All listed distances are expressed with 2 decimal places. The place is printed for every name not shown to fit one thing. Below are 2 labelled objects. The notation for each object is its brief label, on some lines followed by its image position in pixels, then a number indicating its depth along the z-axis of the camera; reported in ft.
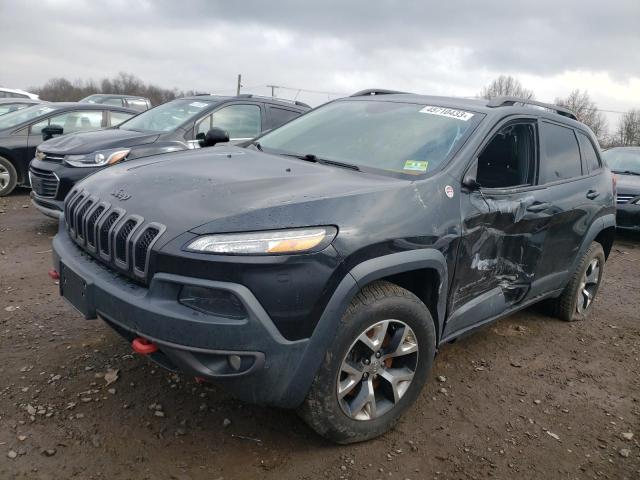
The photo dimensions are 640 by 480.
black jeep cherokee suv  7.10
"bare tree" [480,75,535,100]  191.15
